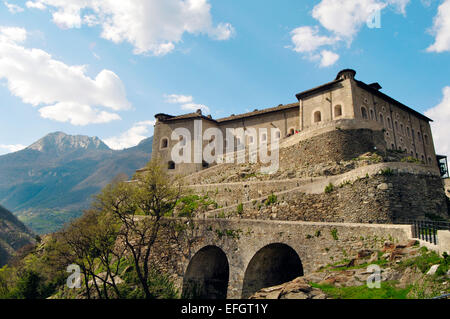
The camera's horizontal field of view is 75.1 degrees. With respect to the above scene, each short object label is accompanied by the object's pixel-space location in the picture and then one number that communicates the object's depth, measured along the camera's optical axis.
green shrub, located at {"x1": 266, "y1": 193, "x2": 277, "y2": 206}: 19.98
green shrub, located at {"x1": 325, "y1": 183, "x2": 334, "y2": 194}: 18.20
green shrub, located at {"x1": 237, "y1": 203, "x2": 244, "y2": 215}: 21.06
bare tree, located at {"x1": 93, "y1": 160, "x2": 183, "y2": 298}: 20.11
